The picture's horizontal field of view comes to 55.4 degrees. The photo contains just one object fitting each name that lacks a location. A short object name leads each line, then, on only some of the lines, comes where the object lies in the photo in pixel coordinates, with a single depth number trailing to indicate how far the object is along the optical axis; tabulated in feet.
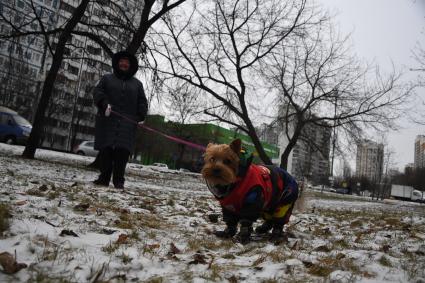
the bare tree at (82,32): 46.68
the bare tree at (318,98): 66.03
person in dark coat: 24.76
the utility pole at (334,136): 67.88
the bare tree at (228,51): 61.87
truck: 192.85
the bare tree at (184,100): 55.06
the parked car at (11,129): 89.25
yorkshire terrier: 13.11
